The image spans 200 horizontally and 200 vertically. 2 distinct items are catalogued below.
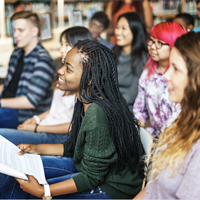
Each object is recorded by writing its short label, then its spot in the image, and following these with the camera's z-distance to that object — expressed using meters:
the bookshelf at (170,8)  5.01
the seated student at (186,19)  2.99
